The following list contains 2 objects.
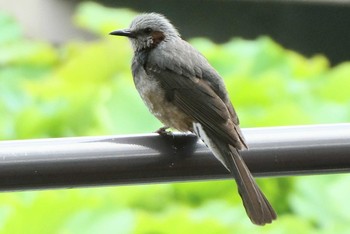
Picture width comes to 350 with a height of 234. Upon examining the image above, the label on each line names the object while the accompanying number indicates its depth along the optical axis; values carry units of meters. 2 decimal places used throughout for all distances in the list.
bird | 6.12
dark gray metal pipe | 4.86
